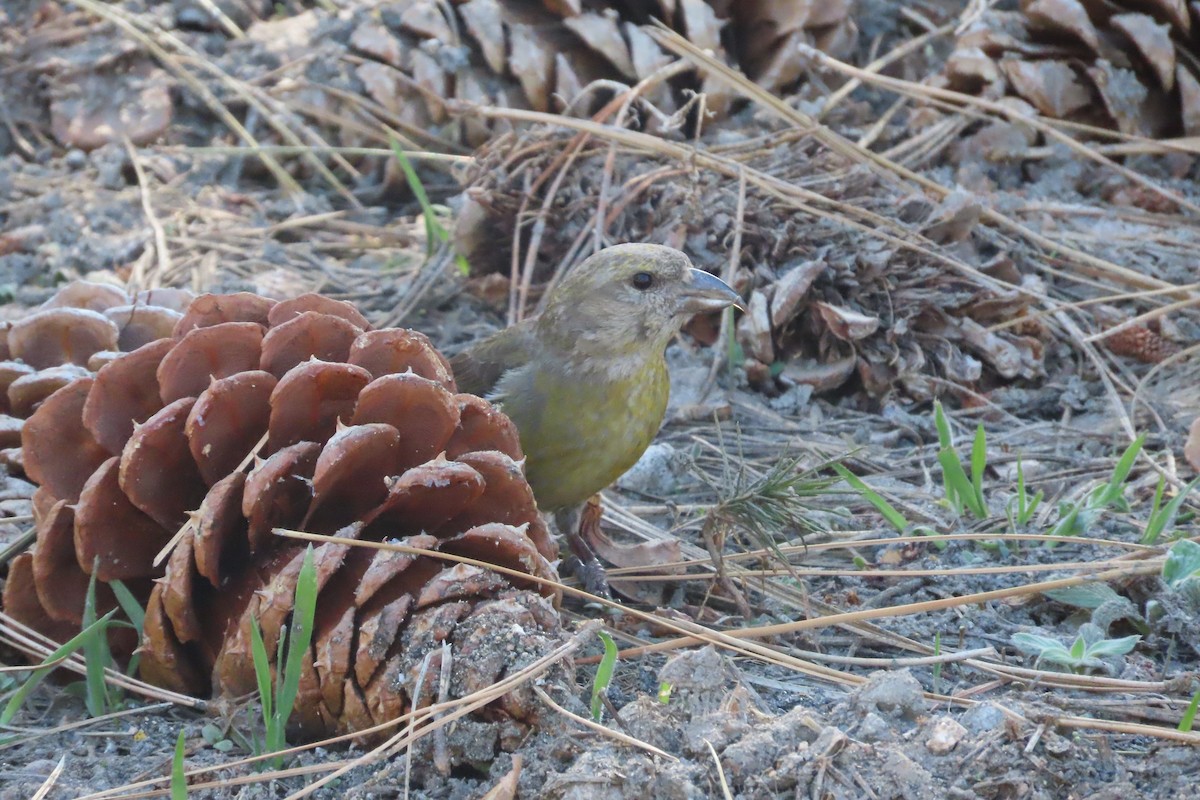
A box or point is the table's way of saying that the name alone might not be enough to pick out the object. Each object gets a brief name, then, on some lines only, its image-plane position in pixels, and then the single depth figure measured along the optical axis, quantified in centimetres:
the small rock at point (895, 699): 416
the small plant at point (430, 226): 898
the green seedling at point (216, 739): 422
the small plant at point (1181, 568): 493
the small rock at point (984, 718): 406
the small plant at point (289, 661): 396
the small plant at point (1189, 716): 396
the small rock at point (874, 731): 394
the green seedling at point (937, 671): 458
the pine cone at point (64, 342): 555
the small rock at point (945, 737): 387
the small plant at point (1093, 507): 549
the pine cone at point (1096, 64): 978
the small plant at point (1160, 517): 526
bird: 639
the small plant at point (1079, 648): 453
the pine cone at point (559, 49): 1068
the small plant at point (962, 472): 581
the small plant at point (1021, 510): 554
